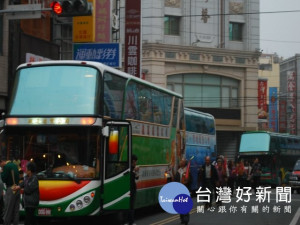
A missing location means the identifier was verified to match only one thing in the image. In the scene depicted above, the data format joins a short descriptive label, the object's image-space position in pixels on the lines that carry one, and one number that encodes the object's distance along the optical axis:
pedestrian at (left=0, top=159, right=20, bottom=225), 15.92
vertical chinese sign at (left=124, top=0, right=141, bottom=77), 38.56
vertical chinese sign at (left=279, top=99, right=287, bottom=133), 70.50
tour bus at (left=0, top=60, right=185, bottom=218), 15.92
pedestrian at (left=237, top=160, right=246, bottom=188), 33.50
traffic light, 16.91
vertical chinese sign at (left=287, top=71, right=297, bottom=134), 70.50
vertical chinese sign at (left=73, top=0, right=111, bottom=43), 33.50
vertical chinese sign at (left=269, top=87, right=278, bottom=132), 70.25
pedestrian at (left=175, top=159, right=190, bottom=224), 19.39
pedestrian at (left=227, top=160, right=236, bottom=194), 32.22
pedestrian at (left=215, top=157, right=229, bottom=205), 24.67
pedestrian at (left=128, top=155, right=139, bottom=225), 17.19
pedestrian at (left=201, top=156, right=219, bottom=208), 22.98
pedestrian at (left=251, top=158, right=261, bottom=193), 35.85
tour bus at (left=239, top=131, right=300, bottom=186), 43.43
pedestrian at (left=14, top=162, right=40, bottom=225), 14.65
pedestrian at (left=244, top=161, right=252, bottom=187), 34.69
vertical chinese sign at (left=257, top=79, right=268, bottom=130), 57.03
